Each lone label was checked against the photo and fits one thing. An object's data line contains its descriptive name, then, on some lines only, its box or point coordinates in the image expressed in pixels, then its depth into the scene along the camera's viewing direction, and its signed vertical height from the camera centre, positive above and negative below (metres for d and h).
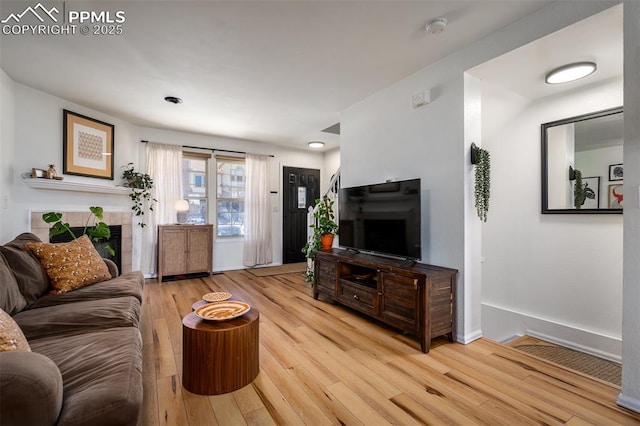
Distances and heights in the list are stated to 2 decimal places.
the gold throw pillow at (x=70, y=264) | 2.20 -0.42
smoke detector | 2.04 +1.37
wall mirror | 2.46 +0.46
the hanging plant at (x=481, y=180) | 2.41 +0.29
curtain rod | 4.94 +1.17
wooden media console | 2.25 -0.72
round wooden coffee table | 1.70 -0.87
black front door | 5.98 +0.13
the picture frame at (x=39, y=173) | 3.17 +0.45
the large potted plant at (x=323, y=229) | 3.71 -0.21
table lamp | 4.65 +0.12
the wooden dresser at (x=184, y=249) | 4.43 -0.58
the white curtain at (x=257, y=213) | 5.43 +0.00
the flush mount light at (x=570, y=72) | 2.24 +1.16
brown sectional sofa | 0.89 -0.65
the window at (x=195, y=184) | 5.04 +0.52
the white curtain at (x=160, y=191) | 4.57 +0.36
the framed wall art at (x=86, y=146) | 3.58 +0.90
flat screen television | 2.58 -0.05
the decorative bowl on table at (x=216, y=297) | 2.08 -0.63
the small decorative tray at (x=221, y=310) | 1.83 -0.66
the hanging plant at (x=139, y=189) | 4.33 +0.38
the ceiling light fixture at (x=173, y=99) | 3.41 +1.39
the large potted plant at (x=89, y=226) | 3.04 -0.15
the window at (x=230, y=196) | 5.34 +0.34
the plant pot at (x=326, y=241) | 3.69 -0.36
